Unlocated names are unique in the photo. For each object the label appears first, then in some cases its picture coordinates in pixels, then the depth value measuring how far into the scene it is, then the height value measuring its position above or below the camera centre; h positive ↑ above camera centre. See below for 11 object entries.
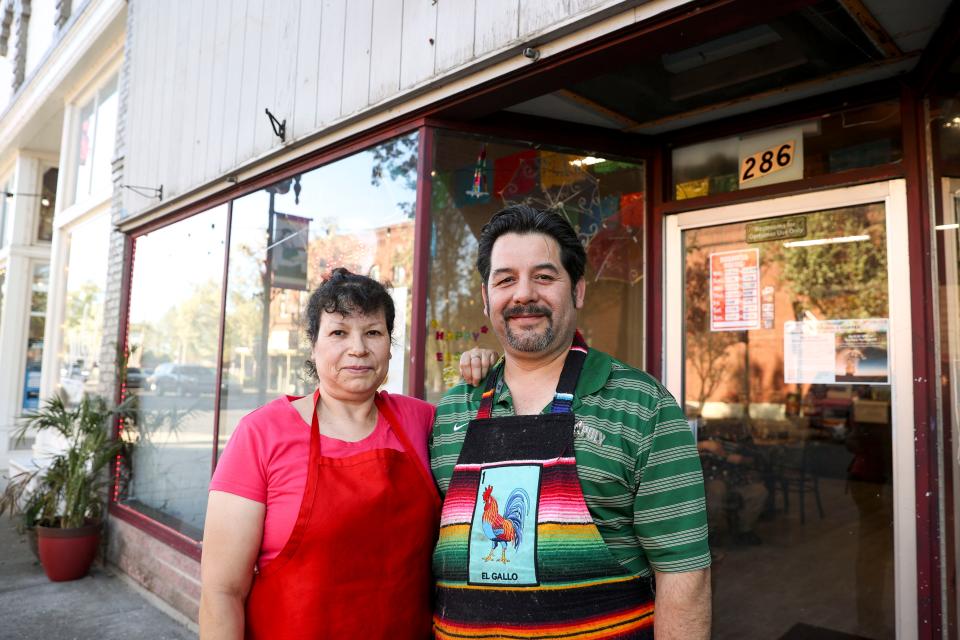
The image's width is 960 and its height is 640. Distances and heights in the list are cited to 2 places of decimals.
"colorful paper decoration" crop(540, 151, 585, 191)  3.80 +1.15
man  1.63 -0.28
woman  1.77 -0.38
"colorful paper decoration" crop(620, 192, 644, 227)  3.98 +0.98
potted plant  5.50 -1.05
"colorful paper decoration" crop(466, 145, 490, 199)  3.68 +1.04
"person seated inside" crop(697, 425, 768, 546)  4.43 -0.68
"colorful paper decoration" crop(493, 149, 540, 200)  3.73 +1.10
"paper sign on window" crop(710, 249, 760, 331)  3.88 +0.53
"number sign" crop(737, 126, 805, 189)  3.39 +1.13
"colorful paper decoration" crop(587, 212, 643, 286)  4.01 +0.74
